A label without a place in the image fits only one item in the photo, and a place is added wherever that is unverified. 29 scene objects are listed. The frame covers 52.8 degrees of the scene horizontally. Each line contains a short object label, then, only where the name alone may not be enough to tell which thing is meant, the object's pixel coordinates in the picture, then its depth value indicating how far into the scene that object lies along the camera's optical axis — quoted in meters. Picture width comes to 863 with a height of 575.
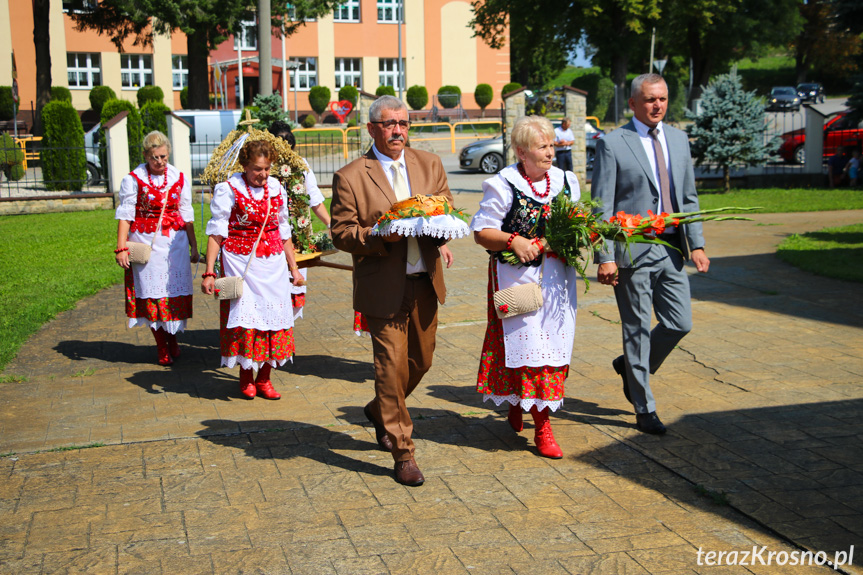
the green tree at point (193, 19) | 30.80
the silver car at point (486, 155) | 26.22
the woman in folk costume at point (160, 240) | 7.27
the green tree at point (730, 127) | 19.86
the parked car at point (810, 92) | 51.58
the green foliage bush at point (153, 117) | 19.89
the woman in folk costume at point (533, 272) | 4.88
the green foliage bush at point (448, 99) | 50.62
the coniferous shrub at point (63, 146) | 20.03
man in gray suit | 5.26
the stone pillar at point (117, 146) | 18.59
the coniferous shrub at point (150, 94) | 43.03
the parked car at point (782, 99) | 47.09
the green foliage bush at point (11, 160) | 20.83
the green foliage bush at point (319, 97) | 49.47
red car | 21.80
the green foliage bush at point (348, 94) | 49.75
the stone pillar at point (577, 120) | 22.67
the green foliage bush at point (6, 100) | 40.91
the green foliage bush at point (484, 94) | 52.95
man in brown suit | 4.60
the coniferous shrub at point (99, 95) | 44.41
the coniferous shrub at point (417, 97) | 50.50
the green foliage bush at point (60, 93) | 40.46
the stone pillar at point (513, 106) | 22.31
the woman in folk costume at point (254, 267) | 6.13
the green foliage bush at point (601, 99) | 48.31
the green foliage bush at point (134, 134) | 19.86
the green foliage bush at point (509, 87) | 51.19
